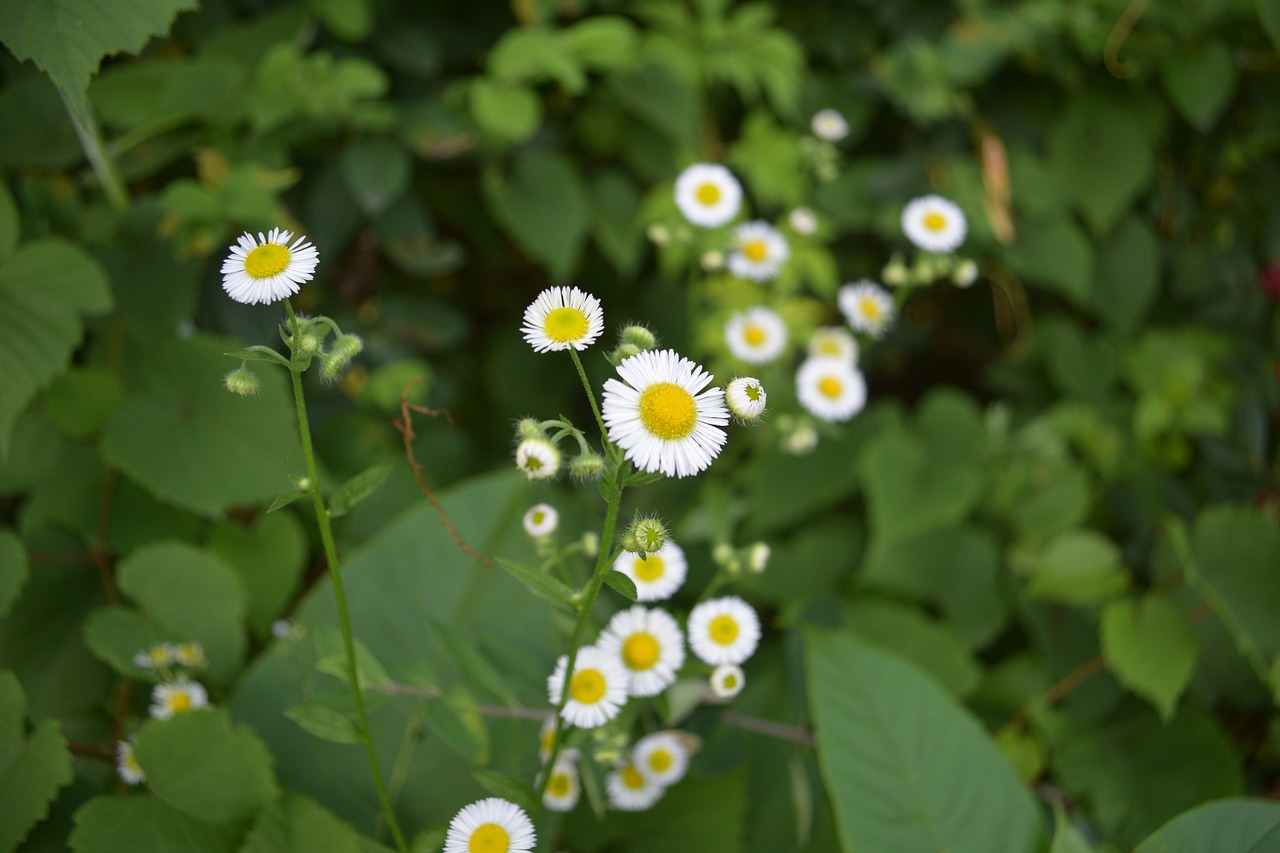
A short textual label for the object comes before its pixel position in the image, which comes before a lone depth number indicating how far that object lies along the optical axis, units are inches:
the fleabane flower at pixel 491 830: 9.6
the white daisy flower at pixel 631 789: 11.6
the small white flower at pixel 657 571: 10.9
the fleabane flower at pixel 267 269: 9.1
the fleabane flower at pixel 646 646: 10.6
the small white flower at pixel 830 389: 14.5
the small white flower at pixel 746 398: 9.1
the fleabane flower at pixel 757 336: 14.6
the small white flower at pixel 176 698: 11.9
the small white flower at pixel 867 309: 15.1
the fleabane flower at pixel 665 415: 9.0
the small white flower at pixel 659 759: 11.5
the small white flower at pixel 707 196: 13.8
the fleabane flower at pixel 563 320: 9.1
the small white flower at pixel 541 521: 10.6
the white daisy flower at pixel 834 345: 15.3
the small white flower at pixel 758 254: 14.9
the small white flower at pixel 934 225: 15.0
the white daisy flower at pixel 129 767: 11.6
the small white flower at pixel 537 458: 9.2
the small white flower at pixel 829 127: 17.1
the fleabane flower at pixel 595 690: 10.2
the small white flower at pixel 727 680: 10.9
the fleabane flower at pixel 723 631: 11.0
